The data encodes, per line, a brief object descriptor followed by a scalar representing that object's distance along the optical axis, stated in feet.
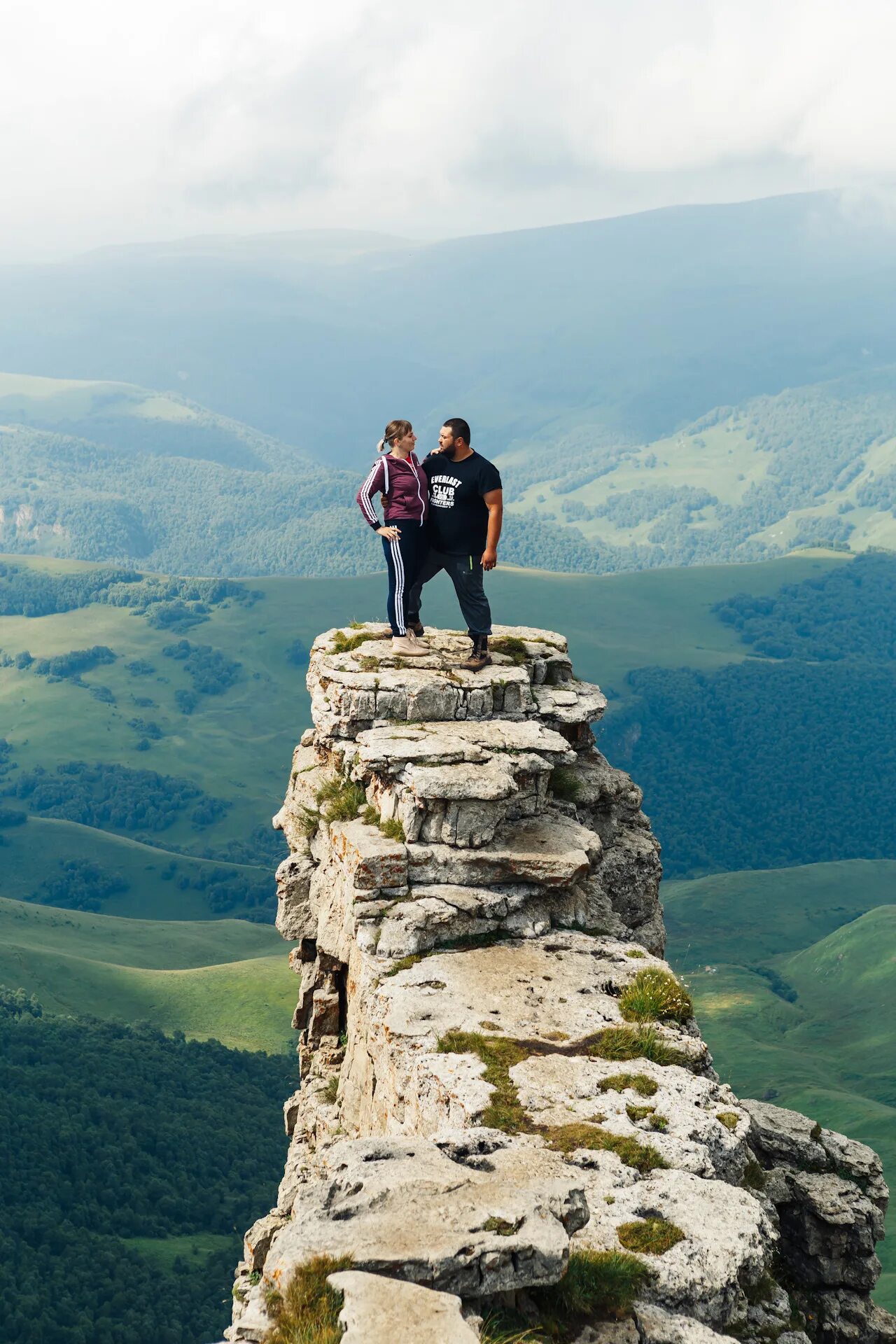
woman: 82.89
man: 84.84
